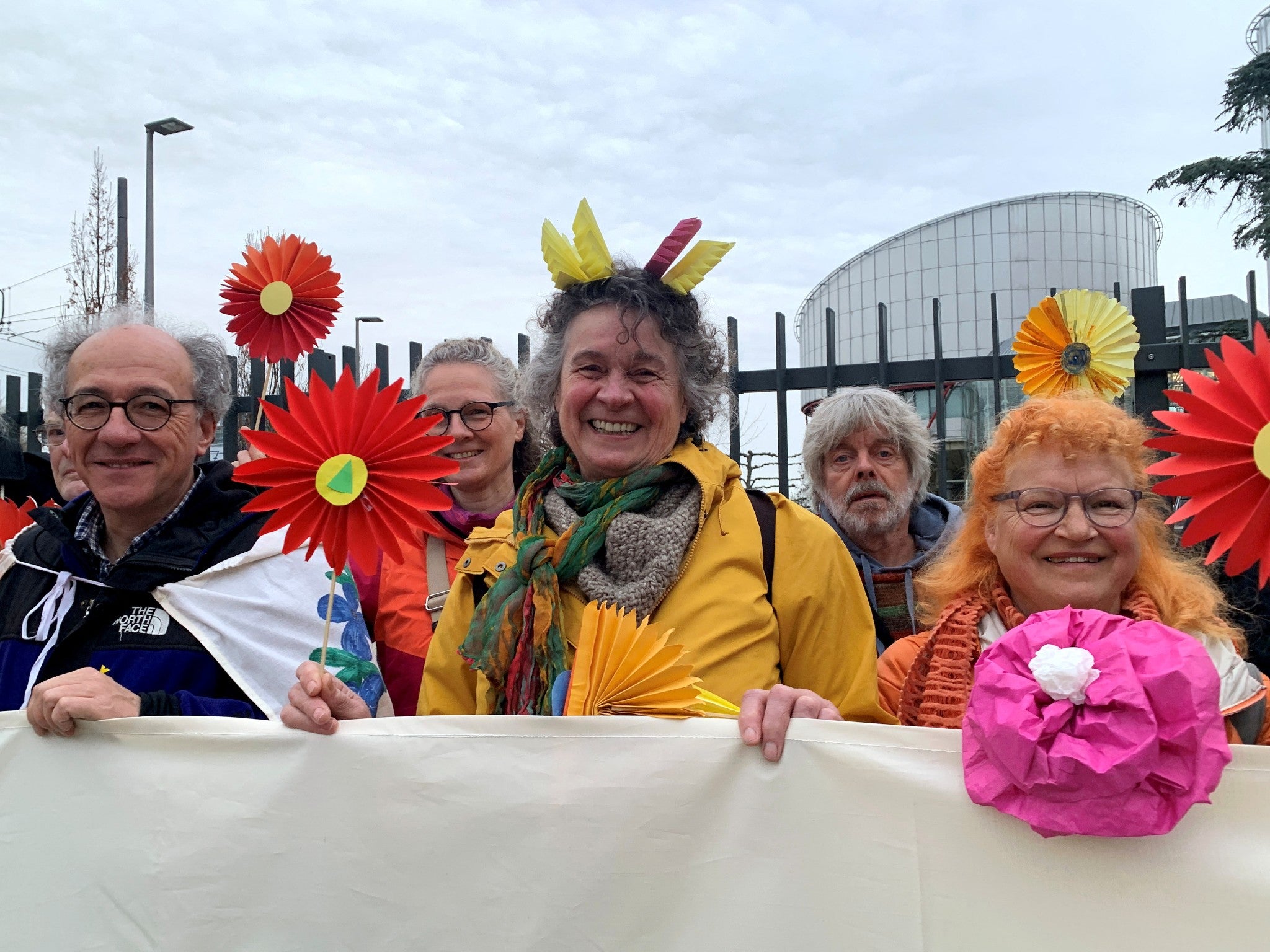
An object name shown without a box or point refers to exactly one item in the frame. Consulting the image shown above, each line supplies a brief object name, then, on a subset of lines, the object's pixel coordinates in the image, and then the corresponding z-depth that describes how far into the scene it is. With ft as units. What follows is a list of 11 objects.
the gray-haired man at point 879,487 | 9.79
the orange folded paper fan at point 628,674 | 4.66
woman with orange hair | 5.71
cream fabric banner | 4.09
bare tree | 36.09
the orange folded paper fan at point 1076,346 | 8.13
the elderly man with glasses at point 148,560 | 6.43
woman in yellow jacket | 5.61
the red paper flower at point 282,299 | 8.57
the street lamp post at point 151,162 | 28.60
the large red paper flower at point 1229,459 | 3.79
